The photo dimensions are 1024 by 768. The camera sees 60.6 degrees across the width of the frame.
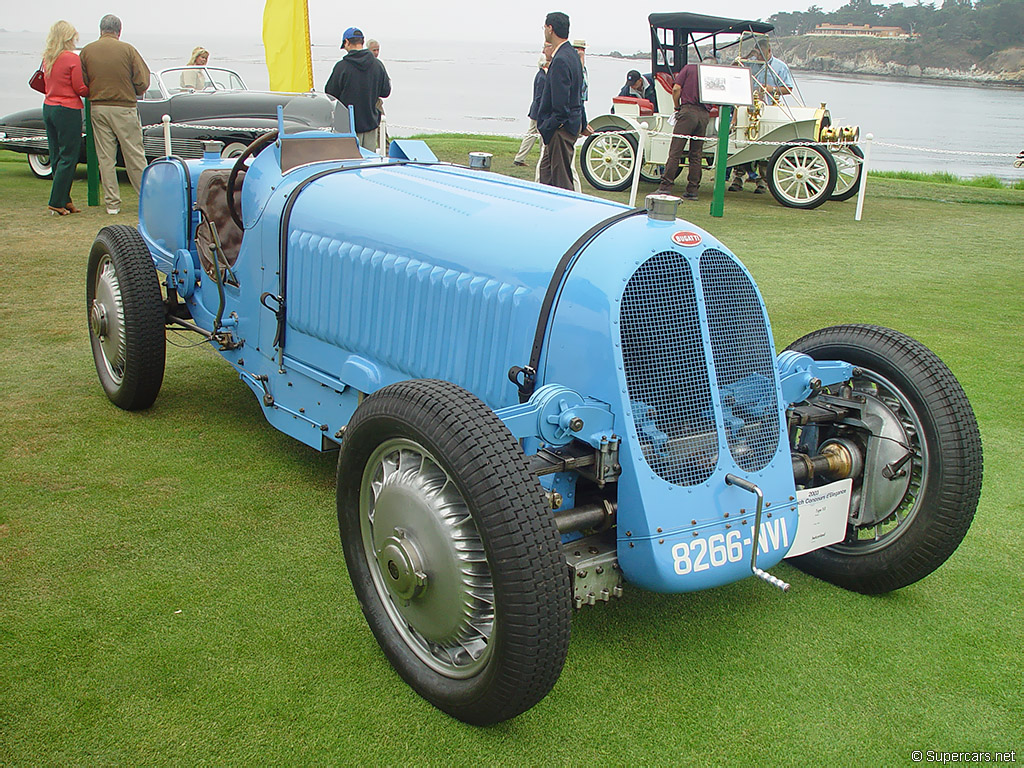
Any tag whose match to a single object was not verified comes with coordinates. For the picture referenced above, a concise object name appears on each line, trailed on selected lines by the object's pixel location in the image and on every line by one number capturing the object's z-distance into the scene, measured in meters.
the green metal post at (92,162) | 9.17
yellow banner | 10.46
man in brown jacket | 8.78
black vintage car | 10.82
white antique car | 11.70
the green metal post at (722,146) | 10.55
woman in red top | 8.80
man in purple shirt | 11.21
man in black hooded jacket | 9.76
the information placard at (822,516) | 2.70
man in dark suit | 8.01
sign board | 10.31
